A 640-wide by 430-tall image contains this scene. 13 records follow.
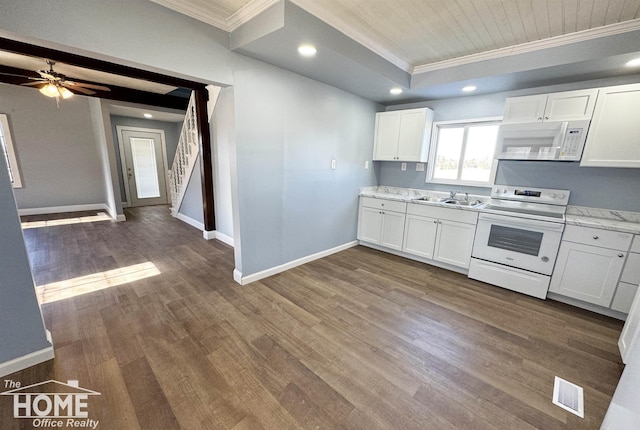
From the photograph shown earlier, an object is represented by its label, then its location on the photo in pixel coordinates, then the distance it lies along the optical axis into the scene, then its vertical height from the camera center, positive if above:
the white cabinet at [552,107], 2.52 +0.76
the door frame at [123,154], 6.54 +0.17
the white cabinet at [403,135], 3.71 +0.56
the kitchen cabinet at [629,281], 2.25 -0.94
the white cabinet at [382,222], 3.82 -0.85
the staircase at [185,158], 4.62 +0.07
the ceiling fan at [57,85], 3.52 +1.08
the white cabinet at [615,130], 2.33 +0.48
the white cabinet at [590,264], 2.34 -0.85
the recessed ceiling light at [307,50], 2.20 +1.07
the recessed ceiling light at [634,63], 2.18 +1.05
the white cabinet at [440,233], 3.22 -0.85
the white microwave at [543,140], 2.56 +0.40
